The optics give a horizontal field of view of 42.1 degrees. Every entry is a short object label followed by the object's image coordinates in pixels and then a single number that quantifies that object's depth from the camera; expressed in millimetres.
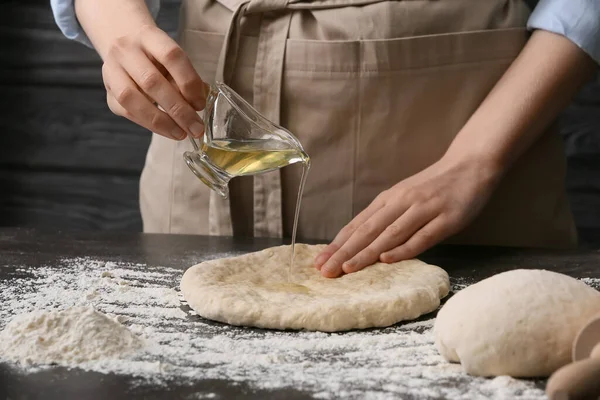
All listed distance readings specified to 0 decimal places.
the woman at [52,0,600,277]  1406
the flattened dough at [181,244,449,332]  1055
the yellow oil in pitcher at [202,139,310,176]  1173
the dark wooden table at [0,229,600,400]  1356
